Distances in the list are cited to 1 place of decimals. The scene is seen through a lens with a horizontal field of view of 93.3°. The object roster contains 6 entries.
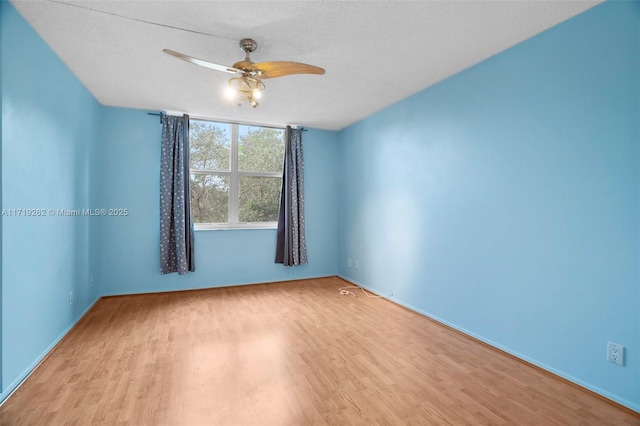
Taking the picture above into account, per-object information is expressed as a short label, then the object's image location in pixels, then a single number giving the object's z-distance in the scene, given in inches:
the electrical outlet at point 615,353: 72.9
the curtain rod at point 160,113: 161.3
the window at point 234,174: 174.6
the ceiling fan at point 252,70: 84.7
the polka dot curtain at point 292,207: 188.1
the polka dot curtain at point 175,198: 161.2
